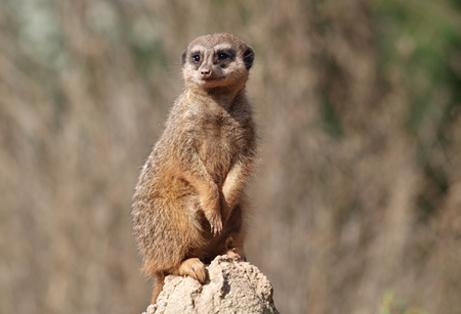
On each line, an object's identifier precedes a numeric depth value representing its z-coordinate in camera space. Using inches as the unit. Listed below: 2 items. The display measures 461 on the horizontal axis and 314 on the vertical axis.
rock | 438.6
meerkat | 478.9
